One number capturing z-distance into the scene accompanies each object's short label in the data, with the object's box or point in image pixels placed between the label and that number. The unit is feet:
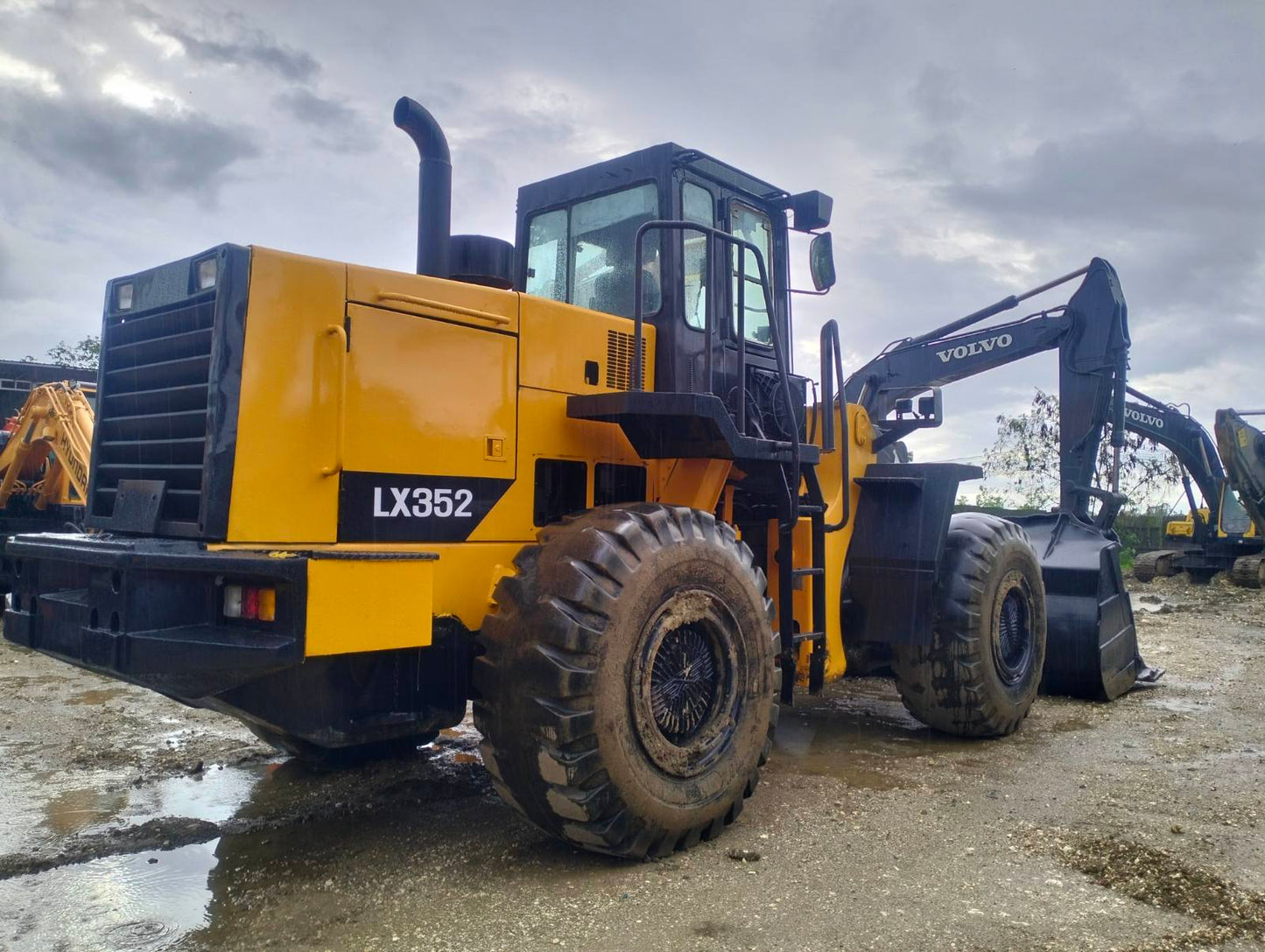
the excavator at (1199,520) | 60.44
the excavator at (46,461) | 36.99
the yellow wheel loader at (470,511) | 12.24
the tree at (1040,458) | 83.82
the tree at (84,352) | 105.91
